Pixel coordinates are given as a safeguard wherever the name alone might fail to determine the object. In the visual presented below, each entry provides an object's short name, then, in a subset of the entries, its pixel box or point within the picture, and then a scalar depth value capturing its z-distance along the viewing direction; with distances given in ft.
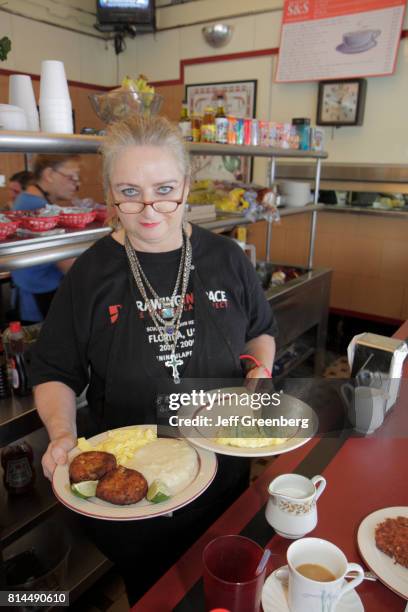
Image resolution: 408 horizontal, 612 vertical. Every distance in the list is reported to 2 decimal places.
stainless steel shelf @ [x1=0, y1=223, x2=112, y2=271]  4.44
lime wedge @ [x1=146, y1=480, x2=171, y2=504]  2.98
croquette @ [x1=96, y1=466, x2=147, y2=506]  2.98
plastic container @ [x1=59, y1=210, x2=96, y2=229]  5.92
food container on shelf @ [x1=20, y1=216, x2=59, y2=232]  5.43
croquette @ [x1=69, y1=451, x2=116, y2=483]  3.09
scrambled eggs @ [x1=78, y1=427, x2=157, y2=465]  3.42
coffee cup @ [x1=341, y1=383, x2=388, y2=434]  4.20
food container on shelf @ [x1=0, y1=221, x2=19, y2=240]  5.09
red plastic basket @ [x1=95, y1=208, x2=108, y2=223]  6.41
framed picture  15.25
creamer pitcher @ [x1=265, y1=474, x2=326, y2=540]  2.94
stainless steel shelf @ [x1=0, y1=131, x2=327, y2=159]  4.26
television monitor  15.34
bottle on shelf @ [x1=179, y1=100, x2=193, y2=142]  7.78
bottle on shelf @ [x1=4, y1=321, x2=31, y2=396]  5.62
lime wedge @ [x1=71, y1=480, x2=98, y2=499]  2.97
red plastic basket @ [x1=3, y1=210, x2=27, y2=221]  5.67
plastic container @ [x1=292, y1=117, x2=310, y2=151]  10.37
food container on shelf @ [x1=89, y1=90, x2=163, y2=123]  6.16
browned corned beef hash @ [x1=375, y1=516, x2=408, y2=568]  2.74
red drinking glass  2.29
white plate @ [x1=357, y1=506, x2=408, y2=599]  2.61
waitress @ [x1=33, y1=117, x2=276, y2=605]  4.00
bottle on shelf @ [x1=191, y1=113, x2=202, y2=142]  7.89
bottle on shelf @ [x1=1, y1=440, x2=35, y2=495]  6.02
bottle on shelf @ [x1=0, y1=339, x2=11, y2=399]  5.64
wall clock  13.00
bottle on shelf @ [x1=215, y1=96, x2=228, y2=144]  7.79
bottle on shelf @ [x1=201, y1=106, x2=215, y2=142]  7.72
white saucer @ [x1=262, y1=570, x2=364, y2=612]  2.43
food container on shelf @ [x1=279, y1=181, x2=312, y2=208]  11.09
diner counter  2.66
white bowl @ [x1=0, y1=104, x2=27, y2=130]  4.68
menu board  12.33
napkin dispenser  4.35
